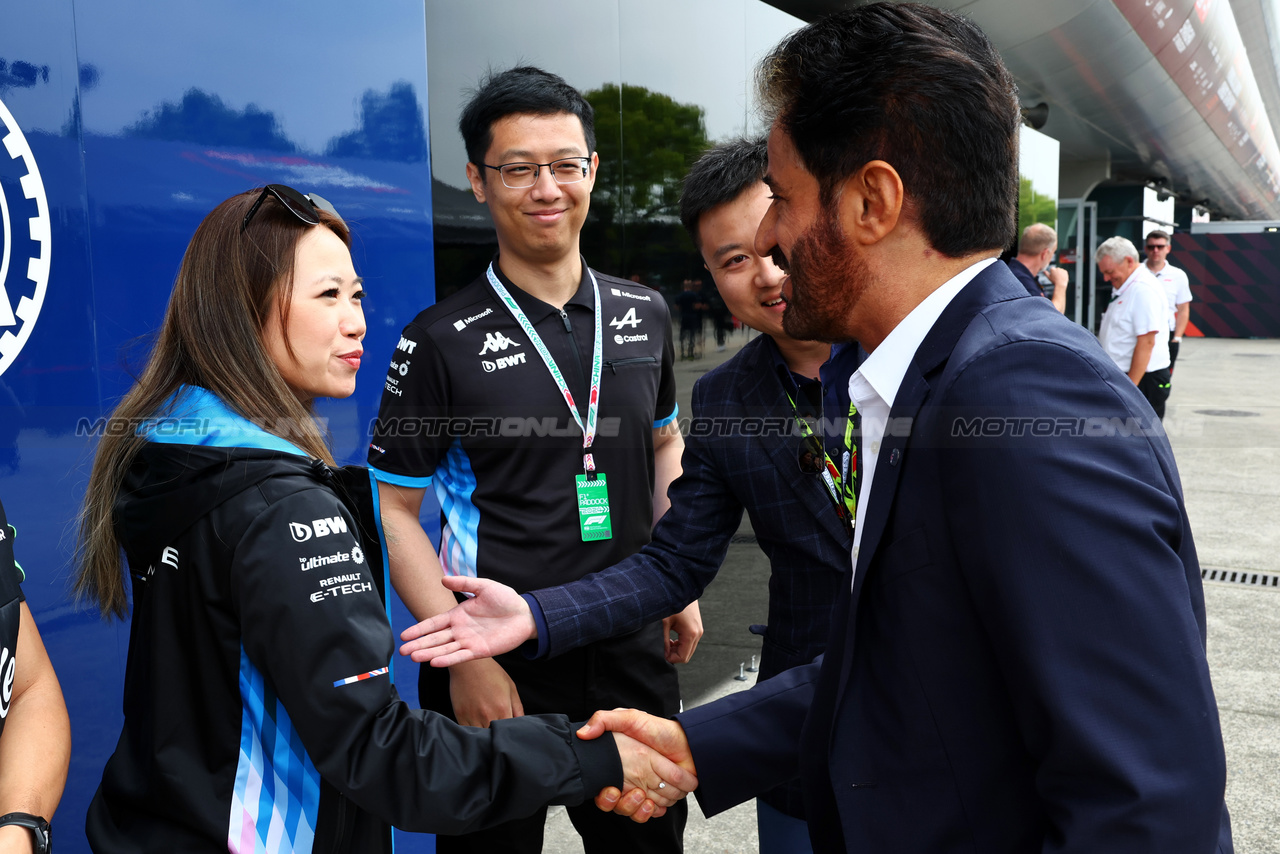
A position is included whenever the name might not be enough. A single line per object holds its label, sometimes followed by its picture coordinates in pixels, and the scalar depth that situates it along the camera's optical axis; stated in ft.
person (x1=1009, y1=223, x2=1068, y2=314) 25.85
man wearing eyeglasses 8.00
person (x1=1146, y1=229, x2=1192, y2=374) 33.35
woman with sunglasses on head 4.52
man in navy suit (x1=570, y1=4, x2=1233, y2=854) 3.03
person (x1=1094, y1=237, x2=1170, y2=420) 24.62
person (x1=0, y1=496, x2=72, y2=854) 4.73
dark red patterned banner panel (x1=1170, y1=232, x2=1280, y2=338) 75.05
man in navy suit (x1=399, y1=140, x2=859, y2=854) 6.67
